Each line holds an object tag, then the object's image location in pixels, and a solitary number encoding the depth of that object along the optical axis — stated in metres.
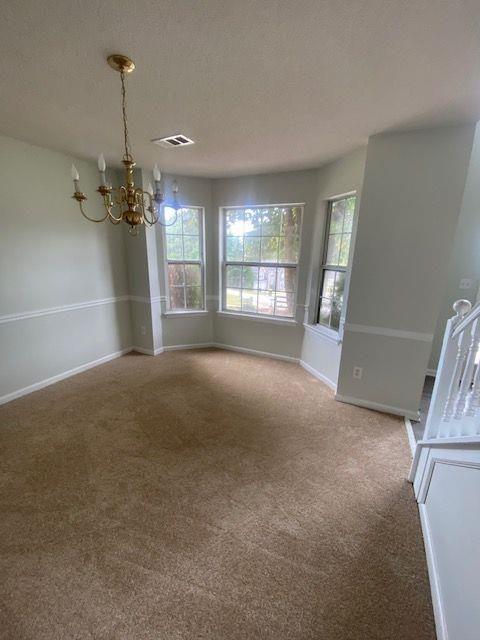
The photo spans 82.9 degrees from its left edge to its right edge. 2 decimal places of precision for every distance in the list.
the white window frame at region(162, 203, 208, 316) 3.77
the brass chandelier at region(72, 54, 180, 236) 1.42
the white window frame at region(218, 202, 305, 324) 3.51
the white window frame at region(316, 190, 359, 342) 2.76
